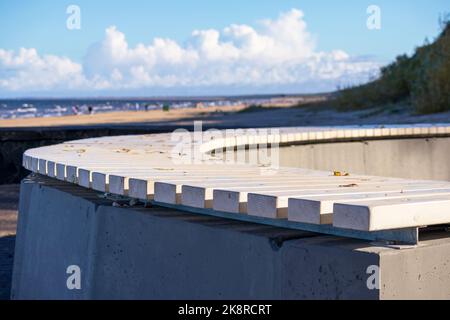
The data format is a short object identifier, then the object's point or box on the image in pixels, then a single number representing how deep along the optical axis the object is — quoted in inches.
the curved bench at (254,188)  120.7
